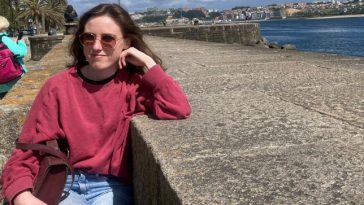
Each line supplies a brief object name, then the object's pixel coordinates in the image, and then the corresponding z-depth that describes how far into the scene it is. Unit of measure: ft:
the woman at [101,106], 7.22
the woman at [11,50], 17.40
